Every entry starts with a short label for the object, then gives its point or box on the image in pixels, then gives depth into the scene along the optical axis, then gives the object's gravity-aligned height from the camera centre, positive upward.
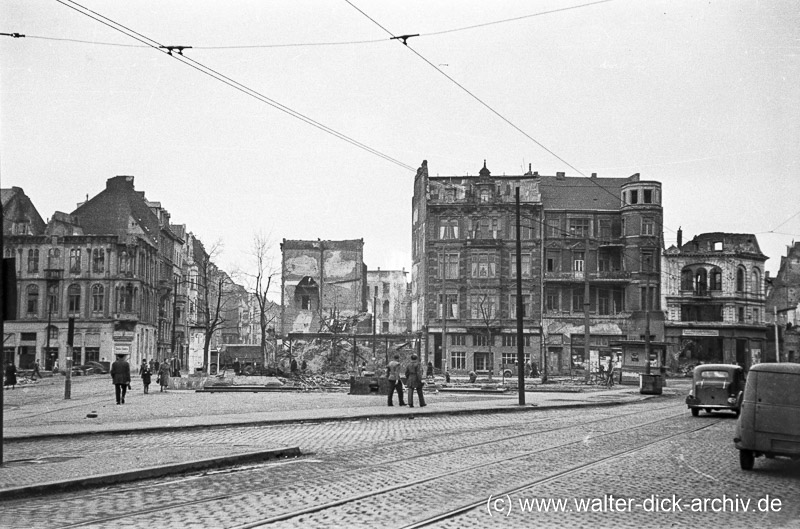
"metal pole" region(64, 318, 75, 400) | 30.06 -0.63
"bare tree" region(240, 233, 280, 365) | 62.31 +4.46
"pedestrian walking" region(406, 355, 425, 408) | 28.73 -1.02
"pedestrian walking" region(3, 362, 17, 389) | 44.51 -1.55
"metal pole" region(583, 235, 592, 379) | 49.42 +2.26
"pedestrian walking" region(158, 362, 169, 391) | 41.66 -1.46
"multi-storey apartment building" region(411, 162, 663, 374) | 76.25 +6.22
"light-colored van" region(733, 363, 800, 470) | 13.34 -1.01
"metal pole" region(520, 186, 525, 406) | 31.20 -0.37
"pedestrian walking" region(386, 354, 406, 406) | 29.00 -0.97
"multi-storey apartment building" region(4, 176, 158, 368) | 75.69 +4.12
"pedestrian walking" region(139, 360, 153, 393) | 37.75 -1.31
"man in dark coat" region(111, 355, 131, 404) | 30.75 -1.00
